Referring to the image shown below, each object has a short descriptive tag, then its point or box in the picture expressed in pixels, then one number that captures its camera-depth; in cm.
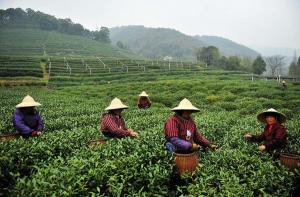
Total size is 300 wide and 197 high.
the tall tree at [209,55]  9925
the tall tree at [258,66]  8825
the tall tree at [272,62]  9438
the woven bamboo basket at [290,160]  628
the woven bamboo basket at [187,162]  574
